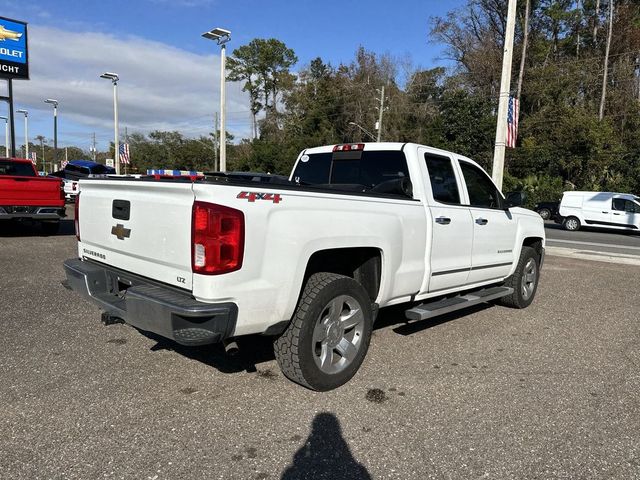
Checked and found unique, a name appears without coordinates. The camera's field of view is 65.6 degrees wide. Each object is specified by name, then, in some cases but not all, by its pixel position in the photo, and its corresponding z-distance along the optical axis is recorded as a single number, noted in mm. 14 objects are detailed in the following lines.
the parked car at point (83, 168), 21294
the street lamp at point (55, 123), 43625
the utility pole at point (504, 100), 11798
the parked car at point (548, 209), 26716
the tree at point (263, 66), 66250
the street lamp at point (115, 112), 32844
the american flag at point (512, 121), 12664
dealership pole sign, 23453
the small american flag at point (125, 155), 35469
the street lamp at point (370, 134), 49925
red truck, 10148
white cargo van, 21172
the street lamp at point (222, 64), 22319
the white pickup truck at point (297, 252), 3010
